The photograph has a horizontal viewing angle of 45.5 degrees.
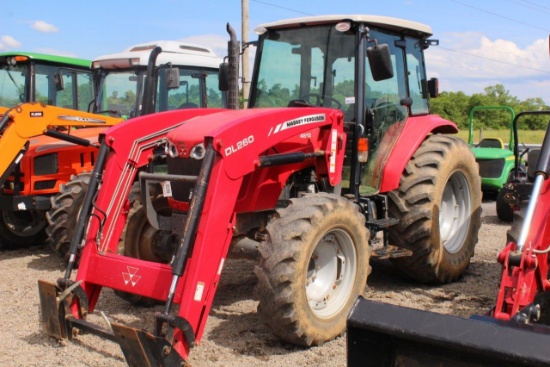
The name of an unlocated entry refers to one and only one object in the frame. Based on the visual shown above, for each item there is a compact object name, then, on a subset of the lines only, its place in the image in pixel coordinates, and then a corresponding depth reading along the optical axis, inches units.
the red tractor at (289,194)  158.7
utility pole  573.2
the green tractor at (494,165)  456.1
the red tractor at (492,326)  90.1
